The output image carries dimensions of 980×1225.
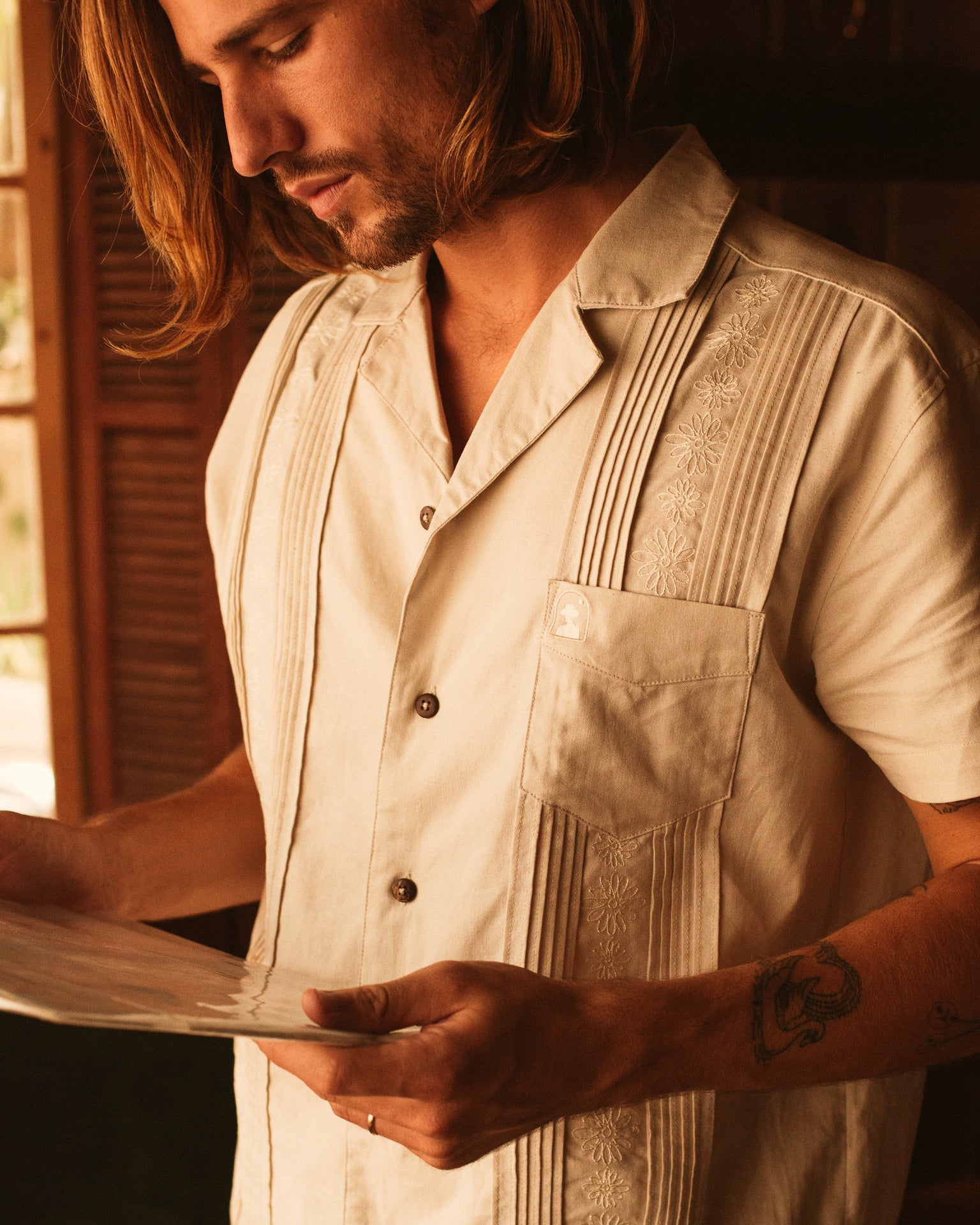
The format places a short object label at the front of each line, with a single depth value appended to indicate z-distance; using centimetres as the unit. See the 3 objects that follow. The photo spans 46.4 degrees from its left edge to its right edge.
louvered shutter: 246
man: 92
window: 257
